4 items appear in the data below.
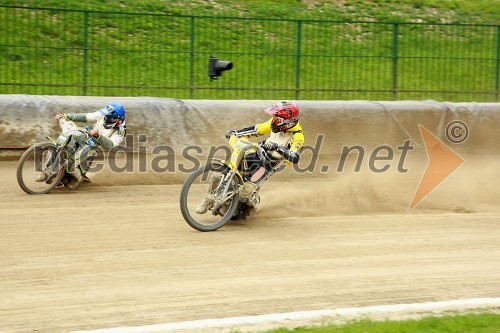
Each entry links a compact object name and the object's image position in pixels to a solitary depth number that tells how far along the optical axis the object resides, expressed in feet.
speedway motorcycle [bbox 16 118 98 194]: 41.32
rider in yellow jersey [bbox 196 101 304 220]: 35.99
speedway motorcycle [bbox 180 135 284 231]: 34.63
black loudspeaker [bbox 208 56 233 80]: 49.73
